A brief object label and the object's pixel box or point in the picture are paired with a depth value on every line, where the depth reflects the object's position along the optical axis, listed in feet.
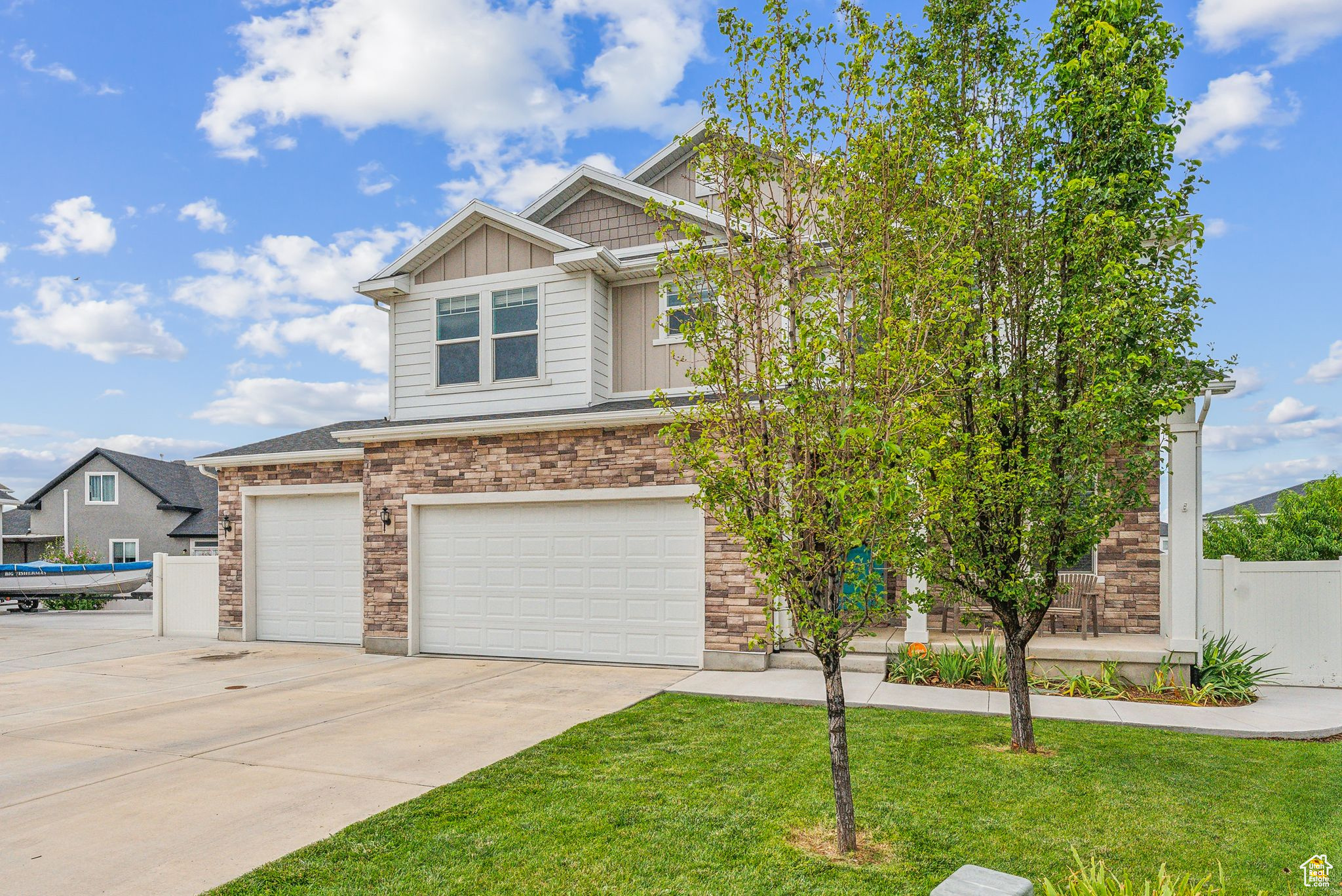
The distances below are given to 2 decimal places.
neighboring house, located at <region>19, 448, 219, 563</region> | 102.94
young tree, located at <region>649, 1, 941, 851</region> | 14.43
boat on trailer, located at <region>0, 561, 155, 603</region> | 70.44
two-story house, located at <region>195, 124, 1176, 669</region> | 35.68
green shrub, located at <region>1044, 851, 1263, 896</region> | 11.64
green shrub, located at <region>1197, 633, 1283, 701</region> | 28.22
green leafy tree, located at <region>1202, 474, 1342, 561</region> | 45.85
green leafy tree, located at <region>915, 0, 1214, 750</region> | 19.83
